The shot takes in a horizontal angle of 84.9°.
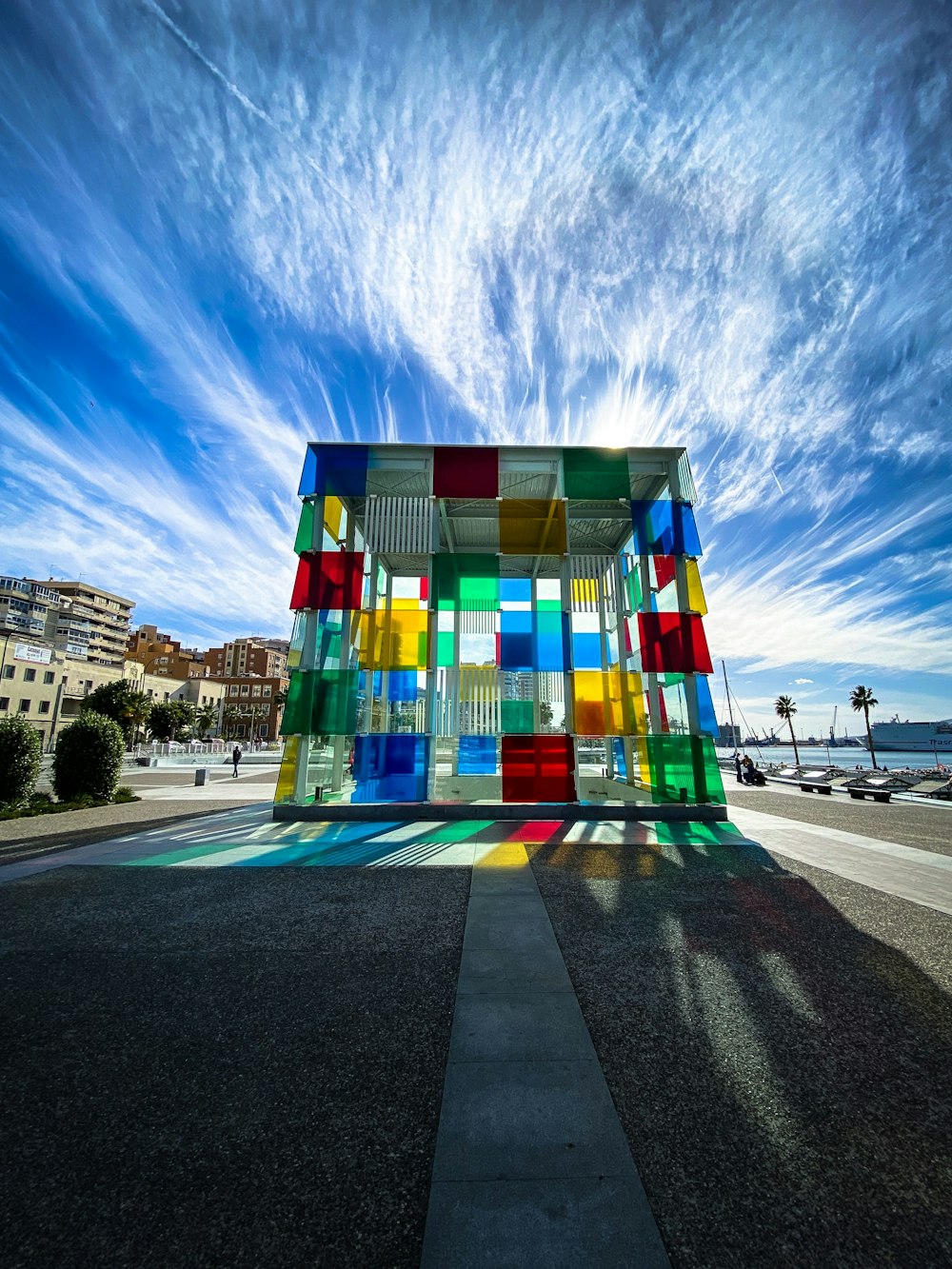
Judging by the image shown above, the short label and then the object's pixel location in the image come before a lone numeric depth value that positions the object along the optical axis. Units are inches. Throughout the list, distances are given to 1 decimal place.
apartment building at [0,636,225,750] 2684.5
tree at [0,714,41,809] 580.1
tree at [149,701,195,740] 2546.8
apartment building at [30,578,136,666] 4618.6
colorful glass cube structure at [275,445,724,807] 581.6
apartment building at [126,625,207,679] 5172.2
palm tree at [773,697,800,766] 3887.8
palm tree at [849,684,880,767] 3668.8
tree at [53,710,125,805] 672.4
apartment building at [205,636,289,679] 5989.2
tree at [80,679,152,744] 2128.4
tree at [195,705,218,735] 3356.3
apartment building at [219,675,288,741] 4707.2
